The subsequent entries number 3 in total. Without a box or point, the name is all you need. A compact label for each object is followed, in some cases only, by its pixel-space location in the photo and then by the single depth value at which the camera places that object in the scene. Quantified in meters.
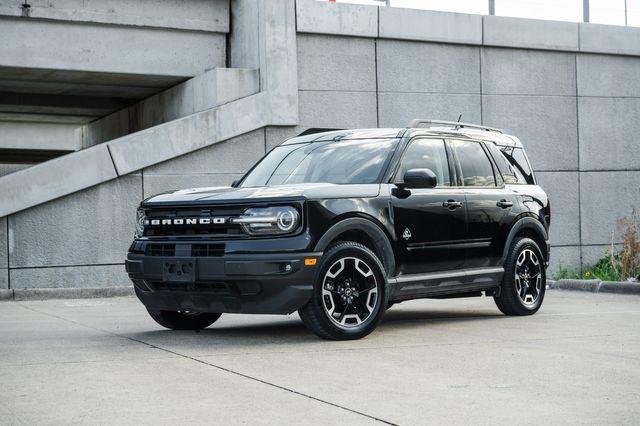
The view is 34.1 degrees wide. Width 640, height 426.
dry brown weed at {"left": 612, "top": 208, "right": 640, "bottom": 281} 15.07
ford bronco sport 8.07
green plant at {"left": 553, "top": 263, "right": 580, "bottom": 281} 18.12
